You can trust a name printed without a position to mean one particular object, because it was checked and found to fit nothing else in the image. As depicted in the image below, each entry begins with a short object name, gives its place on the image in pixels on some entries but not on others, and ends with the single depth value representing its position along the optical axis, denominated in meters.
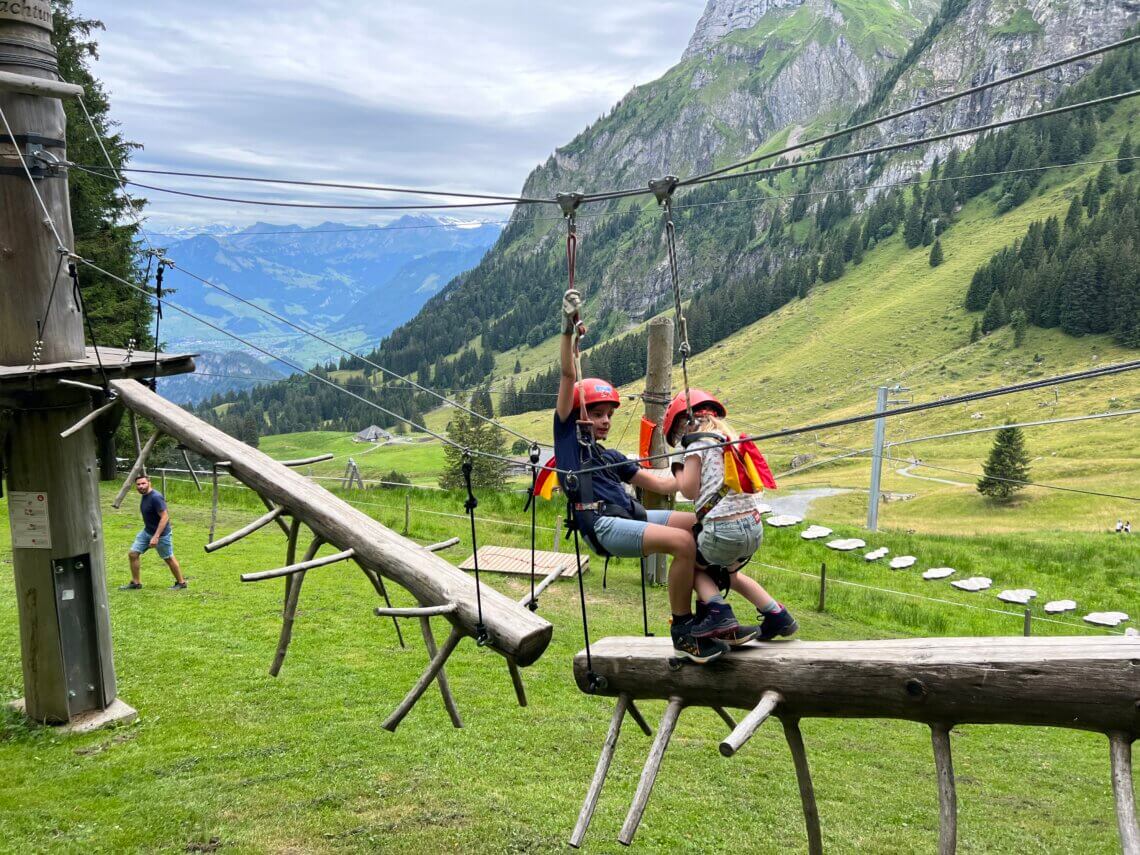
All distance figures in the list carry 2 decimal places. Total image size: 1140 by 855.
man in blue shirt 15.22
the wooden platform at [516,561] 17.66
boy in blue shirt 5.46
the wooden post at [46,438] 8.67
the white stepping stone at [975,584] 23.47
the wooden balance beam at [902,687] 4.27
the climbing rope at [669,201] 5.39
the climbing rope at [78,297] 9.02
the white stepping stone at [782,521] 31.47
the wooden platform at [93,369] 8.65
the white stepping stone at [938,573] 24.33
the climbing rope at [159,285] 8.11
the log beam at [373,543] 5.81
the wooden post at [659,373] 14.56
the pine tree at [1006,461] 63.31
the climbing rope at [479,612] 5.52
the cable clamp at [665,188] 5.49
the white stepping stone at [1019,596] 22.28
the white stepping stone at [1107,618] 20.70
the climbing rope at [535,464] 5.80
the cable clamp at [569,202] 5.79
